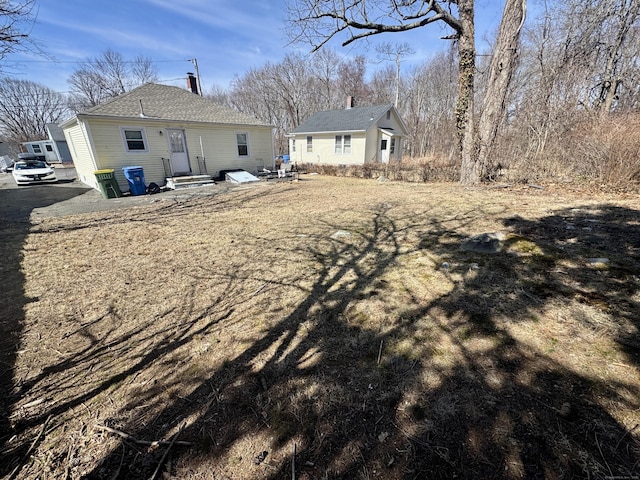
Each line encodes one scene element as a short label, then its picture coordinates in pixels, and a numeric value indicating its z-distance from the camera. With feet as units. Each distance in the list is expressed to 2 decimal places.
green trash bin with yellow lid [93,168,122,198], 34.14
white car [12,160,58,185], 49.29
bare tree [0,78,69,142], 146.82
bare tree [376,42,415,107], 91.39
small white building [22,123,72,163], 98.33
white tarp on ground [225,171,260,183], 46.83
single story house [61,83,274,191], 37.78
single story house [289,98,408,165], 70.74
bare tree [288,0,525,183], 29.35
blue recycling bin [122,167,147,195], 36.78
